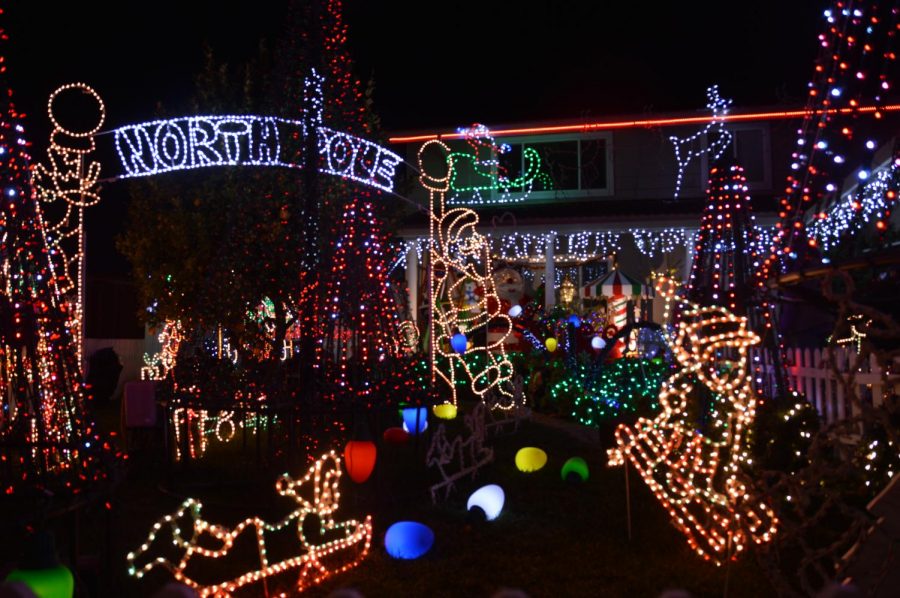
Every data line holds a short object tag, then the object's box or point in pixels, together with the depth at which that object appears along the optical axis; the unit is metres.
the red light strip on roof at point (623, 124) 18.73
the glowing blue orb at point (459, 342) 14.02
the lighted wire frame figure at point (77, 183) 8.41
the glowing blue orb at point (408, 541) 5.75
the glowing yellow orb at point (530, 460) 9.04
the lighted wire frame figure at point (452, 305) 13.02
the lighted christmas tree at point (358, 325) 7.36
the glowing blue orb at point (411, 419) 10.52
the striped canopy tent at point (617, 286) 16.90
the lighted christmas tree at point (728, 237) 8.74
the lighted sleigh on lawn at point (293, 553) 4.74
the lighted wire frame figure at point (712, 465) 4.95
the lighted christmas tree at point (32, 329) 4.38
